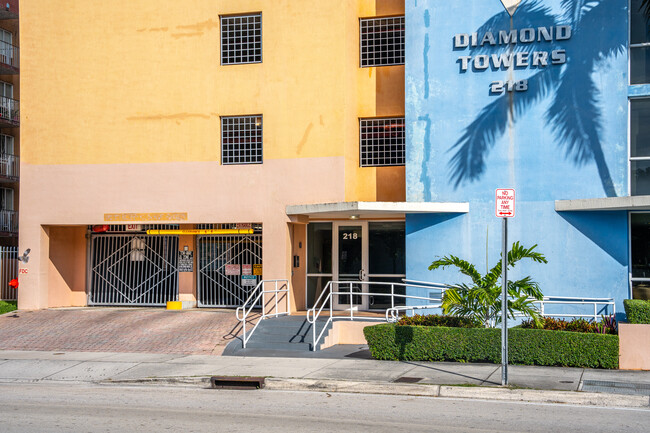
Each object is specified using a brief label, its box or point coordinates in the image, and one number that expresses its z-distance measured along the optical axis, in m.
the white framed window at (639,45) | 19.19
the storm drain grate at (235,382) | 14.04
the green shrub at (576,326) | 15.61
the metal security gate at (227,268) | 23.88
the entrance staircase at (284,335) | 18.02
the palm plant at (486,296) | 15.35
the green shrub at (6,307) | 23.41
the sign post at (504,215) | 12.63
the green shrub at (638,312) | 16.44
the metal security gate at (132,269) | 24.80
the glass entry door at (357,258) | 22.52
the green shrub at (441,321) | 16.00
